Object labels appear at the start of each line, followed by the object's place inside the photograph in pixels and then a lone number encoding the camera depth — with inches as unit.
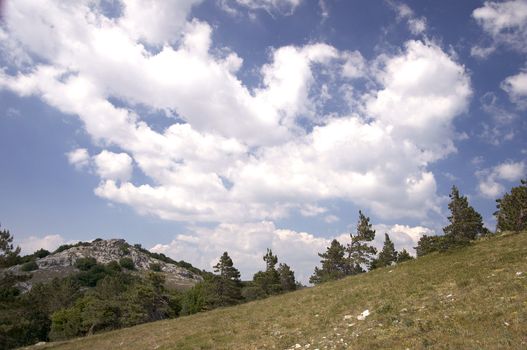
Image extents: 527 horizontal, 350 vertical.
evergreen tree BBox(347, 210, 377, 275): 2746.1
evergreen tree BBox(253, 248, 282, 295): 3234.7
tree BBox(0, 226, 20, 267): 1653.4
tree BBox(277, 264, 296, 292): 4075.1
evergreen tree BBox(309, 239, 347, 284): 3555.6
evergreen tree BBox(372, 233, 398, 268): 3774.6
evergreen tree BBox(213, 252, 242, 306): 3110.2
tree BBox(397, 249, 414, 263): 3960.6
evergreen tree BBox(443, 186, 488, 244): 1670.8
